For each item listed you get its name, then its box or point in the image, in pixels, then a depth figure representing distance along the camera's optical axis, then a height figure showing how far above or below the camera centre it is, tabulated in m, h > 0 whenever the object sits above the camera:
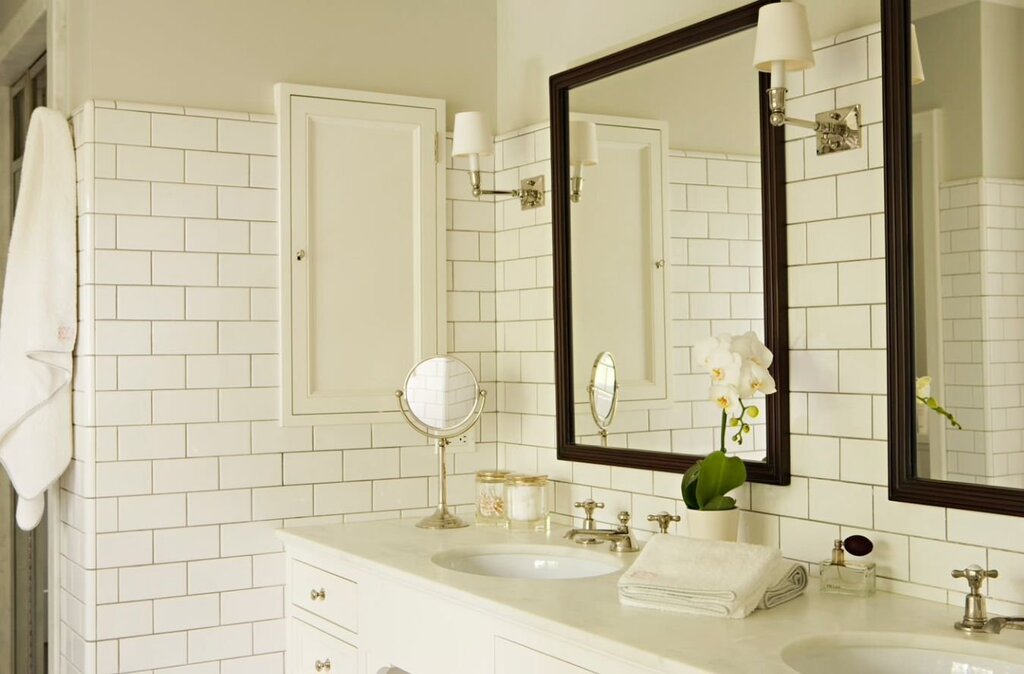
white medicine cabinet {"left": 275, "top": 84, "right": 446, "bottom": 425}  3.09 +0.30
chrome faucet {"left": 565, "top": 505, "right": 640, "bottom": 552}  2.63 -0.43
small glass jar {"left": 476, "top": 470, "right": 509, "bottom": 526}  3.04 -0.38
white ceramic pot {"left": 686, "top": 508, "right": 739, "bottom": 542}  2.31 -0.35
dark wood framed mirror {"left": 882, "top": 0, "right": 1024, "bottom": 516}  1.90 +0.16
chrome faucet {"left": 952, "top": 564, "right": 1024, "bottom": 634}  1.81 -0.42
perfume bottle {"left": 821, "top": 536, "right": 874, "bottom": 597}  2.10 -0.41
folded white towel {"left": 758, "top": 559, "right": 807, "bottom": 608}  2.03 -0.42
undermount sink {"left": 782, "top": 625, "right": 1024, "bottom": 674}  1.76 -0.48
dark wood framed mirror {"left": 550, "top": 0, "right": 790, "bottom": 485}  2.41 +0.28
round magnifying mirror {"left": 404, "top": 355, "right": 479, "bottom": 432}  3.12 -0.10
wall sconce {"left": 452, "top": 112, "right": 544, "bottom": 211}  3.06 +0.58
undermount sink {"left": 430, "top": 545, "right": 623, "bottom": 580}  2.65 -0.49
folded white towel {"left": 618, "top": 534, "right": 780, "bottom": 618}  1.96 -0.40
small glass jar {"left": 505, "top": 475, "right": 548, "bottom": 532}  2.92 -0.38
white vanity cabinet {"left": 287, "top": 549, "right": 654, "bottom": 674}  2.05 -0.58
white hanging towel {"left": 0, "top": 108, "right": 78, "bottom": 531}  2.87 +0.08
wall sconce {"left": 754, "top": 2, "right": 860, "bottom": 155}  2.16 +0.56
